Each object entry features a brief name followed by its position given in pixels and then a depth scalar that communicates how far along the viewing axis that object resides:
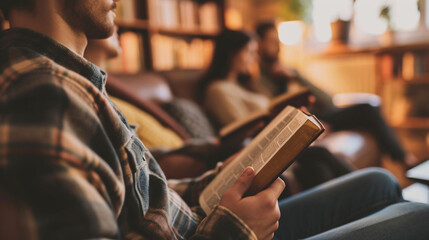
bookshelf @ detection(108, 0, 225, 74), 2.17
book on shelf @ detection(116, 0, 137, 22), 2.11
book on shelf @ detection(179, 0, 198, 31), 2.55
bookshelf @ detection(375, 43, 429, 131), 2.86
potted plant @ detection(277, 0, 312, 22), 3.33
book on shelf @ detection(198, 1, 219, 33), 2.75
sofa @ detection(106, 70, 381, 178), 0.96
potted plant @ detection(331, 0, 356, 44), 3.29
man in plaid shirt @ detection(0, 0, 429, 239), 0.30
